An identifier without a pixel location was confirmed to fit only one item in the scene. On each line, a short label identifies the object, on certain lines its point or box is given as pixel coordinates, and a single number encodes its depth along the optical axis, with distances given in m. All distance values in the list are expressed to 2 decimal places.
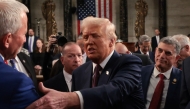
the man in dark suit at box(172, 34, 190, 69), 5.29
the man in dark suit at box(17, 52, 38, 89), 4.20
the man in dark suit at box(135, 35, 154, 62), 8.40
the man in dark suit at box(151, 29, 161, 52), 14.53
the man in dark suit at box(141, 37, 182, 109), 3.77
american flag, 14.37
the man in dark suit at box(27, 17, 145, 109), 2.23
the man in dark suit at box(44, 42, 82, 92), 4.32
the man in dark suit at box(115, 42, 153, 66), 5.99
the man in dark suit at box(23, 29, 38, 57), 13.17
